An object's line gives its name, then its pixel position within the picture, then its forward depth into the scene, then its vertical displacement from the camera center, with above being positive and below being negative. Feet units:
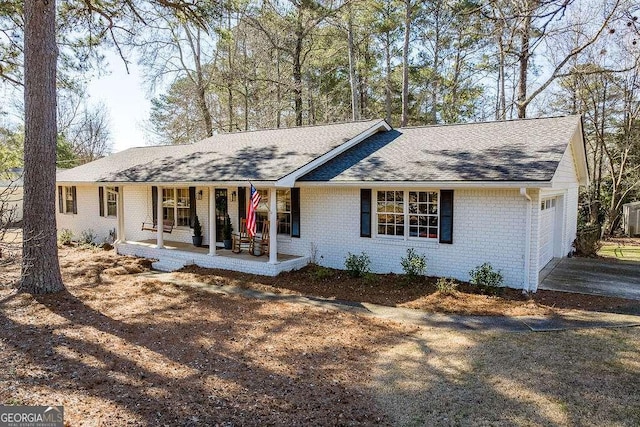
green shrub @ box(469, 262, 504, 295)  30.66 -6.52
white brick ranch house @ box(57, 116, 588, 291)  31.17 -0.39
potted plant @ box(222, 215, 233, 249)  45.34 -4.68
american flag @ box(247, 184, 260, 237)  35.19 -1.82
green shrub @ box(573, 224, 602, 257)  47.11 -6.10
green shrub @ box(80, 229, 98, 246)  57.75 -6.35
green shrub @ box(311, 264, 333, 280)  36.22 -7.08
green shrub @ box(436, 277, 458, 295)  30.68 -7.03
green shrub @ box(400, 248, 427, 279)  33.68 -5.91
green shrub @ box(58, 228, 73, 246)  58.83 -6.39
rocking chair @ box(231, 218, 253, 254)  42.63 -4.86
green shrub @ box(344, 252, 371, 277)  36.01 -6.33
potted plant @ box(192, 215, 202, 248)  47.80 -4.83
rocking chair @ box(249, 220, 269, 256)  41.50 -5.21
